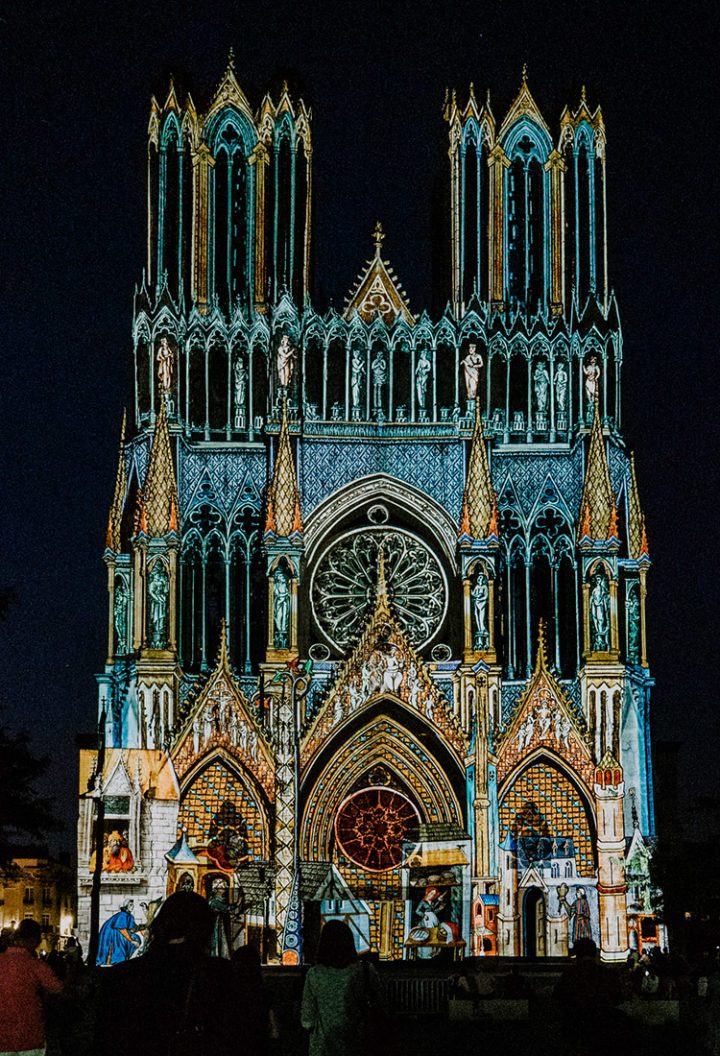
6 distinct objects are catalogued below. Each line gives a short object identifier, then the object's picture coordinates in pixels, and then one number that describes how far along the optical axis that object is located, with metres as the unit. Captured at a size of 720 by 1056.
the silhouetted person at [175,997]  7.89
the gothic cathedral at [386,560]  52.09
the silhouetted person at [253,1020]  8.13
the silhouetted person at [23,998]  11.84
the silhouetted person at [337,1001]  12.25
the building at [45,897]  115.06
